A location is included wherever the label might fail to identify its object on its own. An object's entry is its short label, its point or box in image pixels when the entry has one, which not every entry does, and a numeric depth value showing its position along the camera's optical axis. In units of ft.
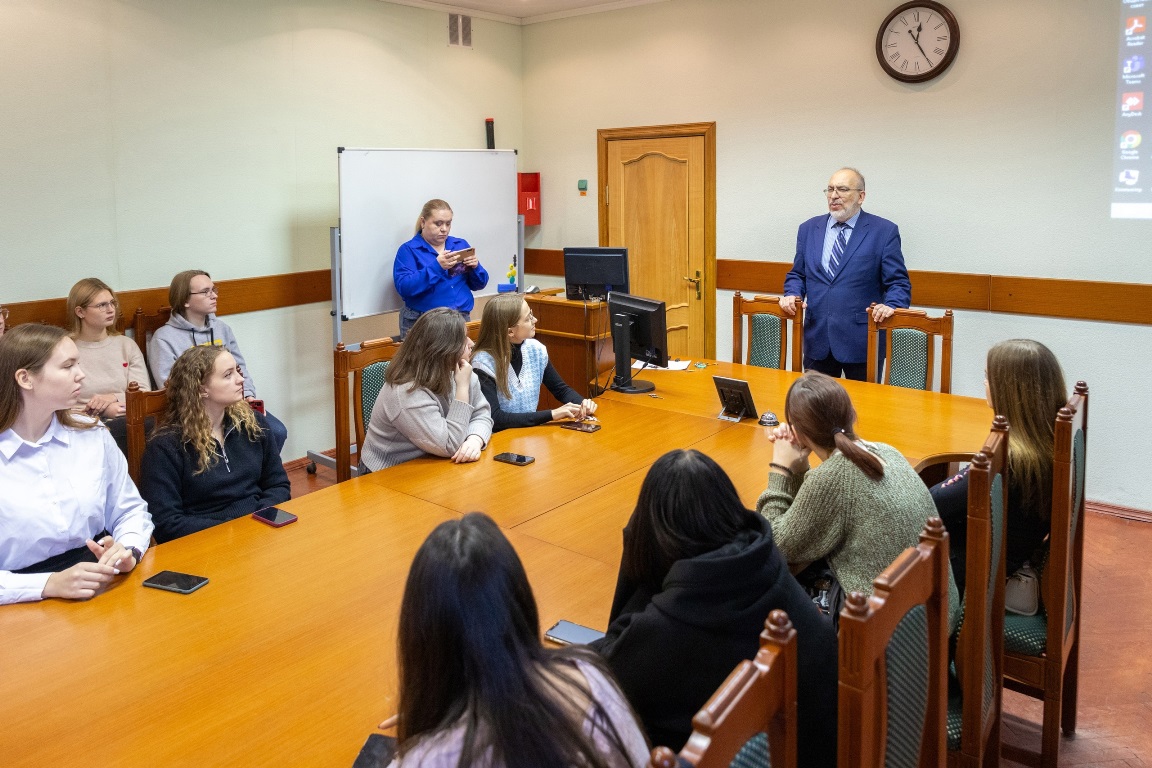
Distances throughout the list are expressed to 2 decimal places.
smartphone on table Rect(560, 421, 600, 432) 11.45
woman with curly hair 8.81
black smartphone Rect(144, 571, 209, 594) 6.91
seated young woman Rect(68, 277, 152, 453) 13.85
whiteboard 17.53
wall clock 16.07
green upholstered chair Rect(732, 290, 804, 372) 15.08
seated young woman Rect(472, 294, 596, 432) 11.89
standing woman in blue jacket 17.54
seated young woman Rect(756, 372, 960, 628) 6.82
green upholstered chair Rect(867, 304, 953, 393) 13.43
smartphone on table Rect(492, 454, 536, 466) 10.08
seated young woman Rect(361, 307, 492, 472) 10.05
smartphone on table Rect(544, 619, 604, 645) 6.12
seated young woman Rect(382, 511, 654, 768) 3.81
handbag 8.14
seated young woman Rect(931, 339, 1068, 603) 7.99
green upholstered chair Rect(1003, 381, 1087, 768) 7.43
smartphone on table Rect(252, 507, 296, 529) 8.24
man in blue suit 15.64
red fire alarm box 22.61
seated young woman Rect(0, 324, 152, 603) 7.22
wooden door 20.02
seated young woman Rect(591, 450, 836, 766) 4.99
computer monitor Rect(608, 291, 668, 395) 13.12
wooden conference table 5.20
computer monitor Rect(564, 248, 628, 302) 17.02
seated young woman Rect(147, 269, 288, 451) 15.12
